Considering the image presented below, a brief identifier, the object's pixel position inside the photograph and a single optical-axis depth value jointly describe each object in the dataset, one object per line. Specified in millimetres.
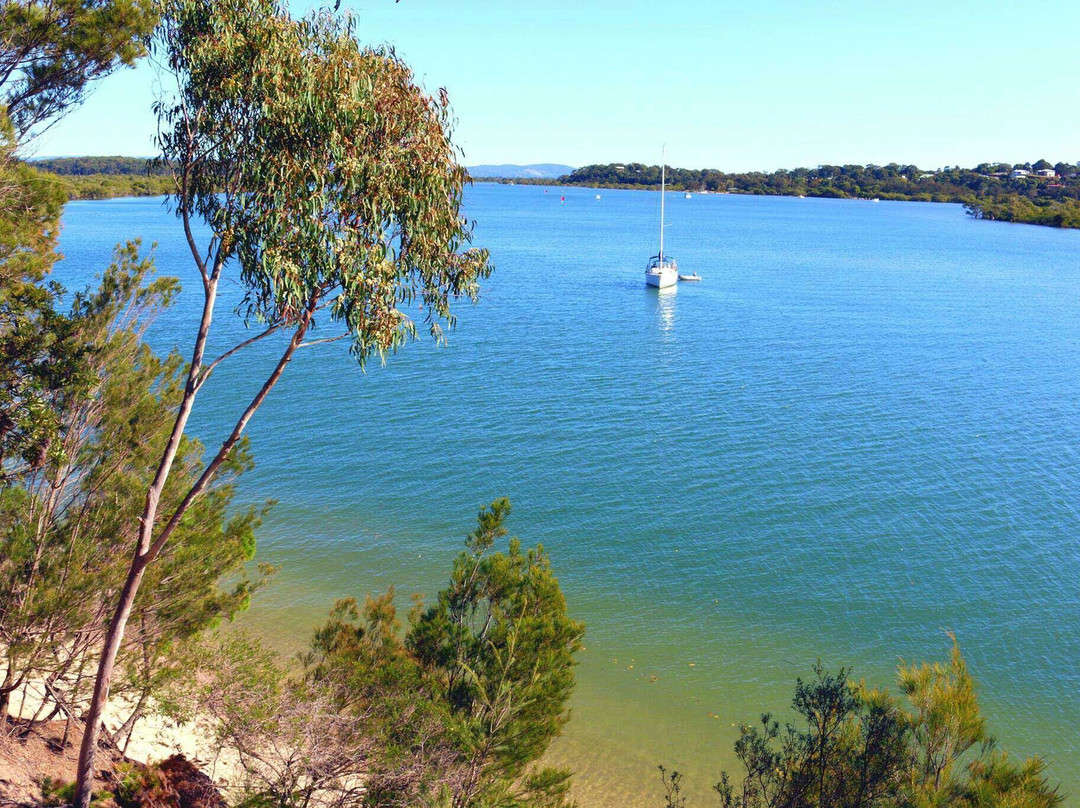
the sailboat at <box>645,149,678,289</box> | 66500
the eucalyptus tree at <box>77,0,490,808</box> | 8852
